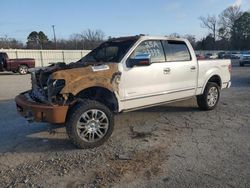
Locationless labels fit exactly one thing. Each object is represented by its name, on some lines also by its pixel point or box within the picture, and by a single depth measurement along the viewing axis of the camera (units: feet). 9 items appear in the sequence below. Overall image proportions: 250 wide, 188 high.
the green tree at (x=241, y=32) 170.64
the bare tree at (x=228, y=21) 197.73
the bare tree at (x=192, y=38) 184.12
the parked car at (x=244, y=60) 59.70
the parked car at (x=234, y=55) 110.28
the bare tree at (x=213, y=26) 201.95
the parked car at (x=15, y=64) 51.28
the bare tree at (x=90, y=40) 130.14
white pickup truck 11.21
